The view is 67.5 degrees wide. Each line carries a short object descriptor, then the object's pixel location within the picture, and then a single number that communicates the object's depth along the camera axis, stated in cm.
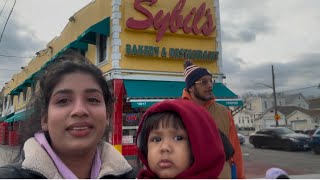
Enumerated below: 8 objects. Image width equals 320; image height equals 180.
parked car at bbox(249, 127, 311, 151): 1335
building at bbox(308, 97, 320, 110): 5234
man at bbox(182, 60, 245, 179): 223
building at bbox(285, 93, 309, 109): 5726
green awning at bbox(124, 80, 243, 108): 788
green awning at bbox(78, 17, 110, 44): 854
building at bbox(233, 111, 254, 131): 5490
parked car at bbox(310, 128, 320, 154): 1210
